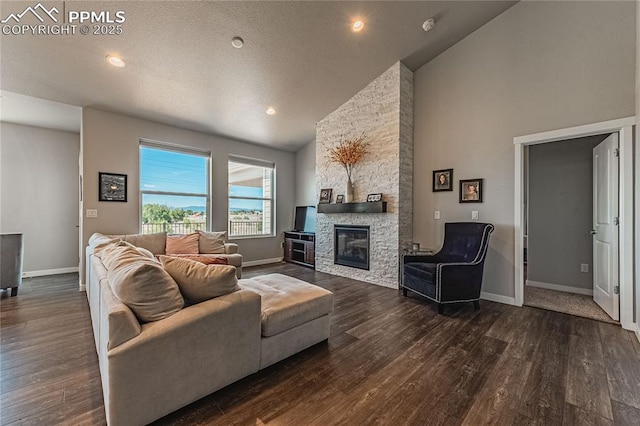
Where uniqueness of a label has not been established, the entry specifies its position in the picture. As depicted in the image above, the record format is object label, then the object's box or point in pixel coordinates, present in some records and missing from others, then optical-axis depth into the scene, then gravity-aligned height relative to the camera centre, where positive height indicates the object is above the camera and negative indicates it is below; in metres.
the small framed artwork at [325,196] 5.23 +0.34
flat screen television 6.19 -0.15
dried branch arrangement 4.69 +1.09
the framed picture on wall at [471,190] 3.74 +0.33
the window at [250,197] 5.77 +0.35
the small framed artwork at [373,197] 4.40 +0.27
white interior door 2.87 -0.15
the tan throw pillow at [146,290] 1.45 -0.44
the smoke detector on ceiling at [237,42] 3.10 +2.01
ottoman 1.94 -0.82
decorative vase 4.77 +0.37
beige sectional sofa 1.34 -0.81
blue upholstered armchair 3.10 -0.67
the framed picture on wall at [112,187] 4.11 +0.40
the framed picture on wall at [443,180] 4.04 +0.52
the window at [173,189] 4.67 +0.43
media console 5.68 -0.79
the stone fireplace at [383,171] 4.22 +0.71
